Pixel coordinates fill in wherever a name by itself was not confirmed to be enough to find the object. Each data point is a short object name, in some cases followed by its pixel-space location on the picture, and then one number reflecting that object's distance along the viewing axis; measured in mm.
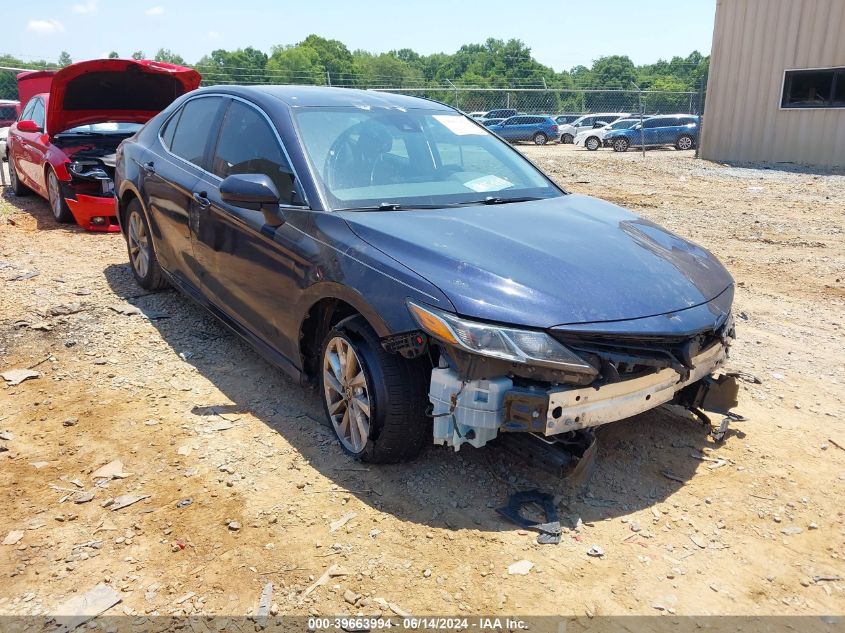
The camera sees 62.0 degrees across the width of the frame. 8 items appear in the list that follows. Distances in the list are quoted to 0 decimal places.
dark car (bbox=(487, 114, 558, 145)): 30594
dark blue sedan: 2812
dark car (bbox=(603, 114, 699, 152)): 27906
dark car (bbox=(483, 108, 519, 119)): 29703
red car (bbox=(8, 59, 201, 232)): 7977
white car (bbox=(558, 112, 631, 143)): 32500
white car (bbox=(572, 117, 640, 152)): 28672
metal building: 16938
